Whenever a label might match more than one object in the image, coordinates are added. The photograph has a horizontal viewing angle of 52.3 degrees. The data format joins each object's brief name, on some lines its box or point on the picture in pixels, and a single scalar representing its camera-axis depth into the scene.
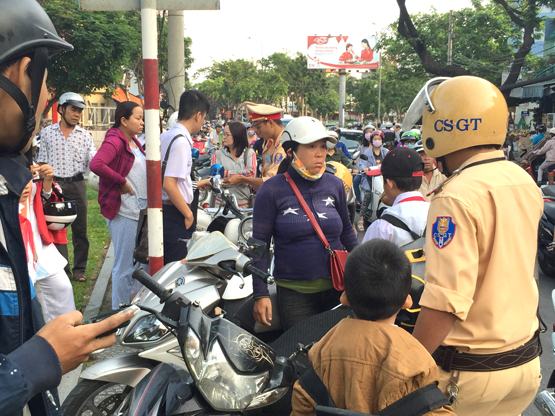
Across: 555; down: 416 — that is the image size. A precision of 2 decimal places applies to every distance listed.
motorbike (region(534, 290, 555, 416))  2.44
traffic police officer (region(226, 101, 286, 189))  5.44
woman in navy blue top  2.96
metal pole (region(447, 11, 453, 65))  26.97
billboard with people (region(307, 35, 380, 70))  53.97
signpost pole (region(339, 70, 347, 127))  43.04
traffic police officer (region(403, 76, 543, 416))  1.71
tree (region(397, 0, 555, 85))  18.83
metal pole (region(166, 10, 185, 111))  7.39
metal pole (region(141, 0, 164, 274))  3.60
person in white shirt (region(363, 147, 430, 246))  2.71
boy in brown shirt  1.63
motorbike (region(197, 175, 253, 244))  4.78
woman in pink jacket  4.50
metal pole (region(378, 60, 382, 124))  56.62
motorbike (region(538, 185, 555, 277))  6.71
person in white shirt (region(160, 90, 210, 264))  4.10
